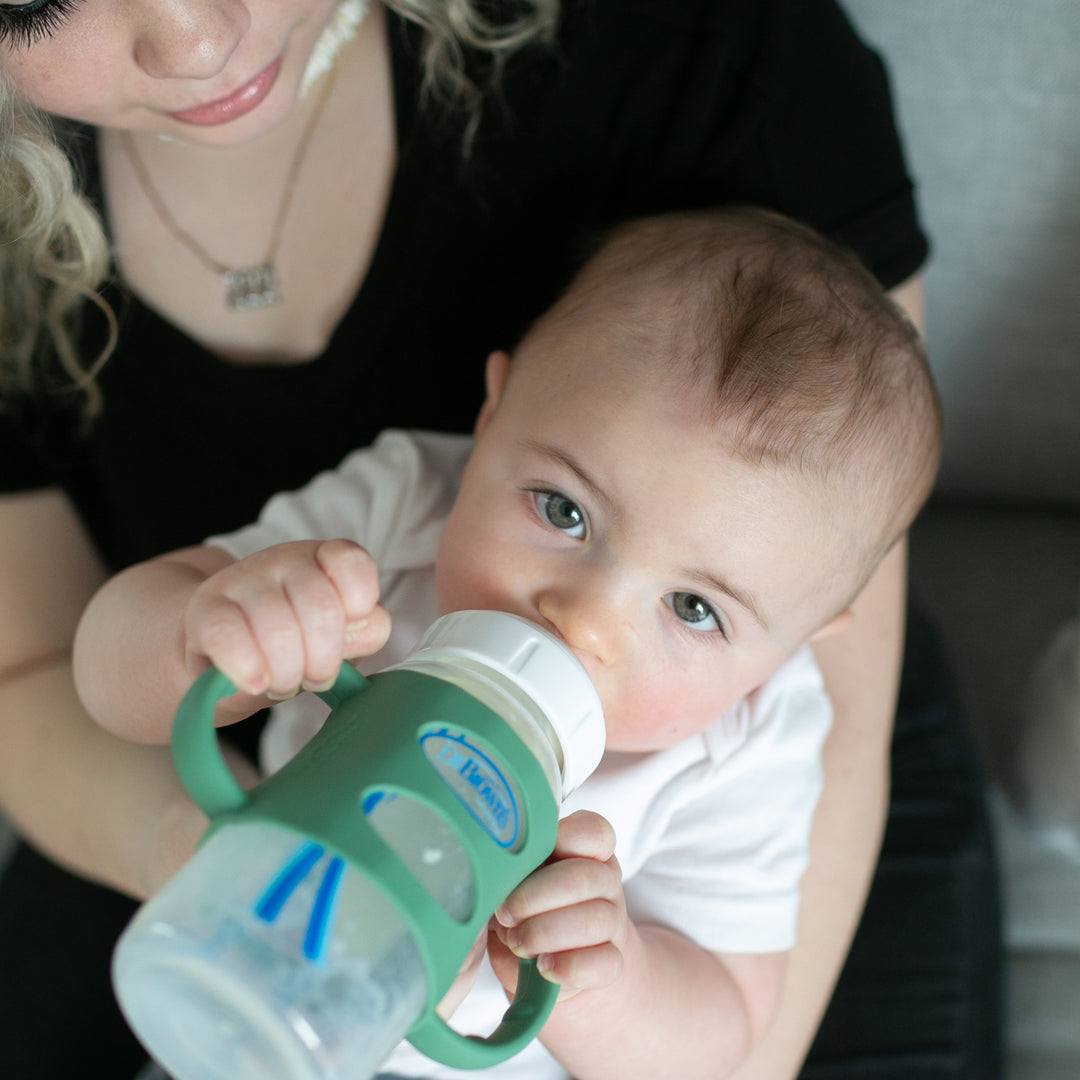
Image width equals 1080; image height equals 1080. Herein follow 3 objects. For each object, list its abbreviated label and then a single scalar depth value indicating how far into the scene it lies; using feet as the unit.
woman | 3.35
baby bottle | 1.59
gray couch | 4.14
